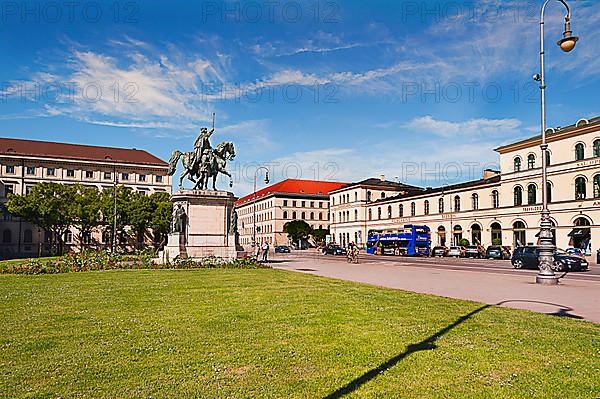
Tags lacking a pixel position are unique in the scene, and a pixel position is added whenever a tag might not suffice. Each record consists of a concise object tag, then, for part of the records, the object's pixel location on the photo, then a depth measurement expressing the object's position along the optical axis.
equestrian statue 34.22
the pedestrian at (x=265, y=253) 39.97
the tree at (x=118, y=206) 69.88
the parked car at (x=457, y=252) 61.38
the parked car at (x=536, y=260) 31.95
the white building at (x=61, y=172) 80.69
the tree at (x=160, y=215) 72.62
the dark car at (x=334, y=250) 71.82
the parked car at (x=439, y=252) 63.48
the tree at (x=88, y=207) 67.25
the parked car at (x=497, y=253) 54.47
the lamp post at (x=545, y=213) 18.58
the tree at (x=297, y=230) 114.06
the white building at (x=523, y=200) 56.28
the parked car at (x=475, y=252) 58.88
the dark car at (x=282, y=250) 79.12
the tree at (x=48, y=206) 63.19
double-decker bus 64.19
